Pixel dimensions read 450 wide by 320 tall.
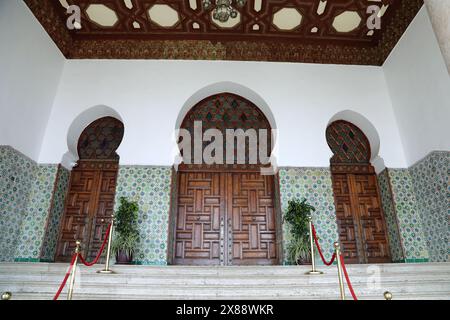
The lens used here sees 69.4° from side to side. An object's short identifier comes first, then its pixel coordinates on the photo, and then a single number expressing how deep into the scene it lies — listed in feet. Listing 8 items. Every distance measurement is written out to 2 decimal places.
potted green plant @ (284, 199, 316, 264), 14.03
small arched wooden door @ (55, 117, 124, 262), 15.97
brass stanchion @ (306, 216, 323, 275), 10.11
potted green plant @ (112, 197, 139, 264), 13.67
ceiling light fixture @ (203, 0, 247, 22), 12.14
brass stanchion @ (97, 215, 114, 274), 10.14
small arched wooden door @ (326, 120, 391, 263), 16.12
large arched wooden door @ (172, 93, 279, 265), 16.10
